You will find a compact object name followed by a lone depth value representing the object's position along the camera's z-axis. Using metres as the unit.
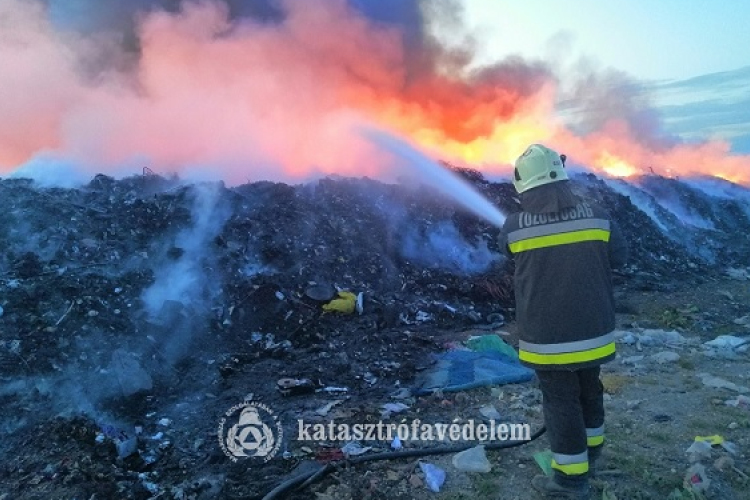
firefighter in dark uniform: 2.85
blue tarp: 4.86
